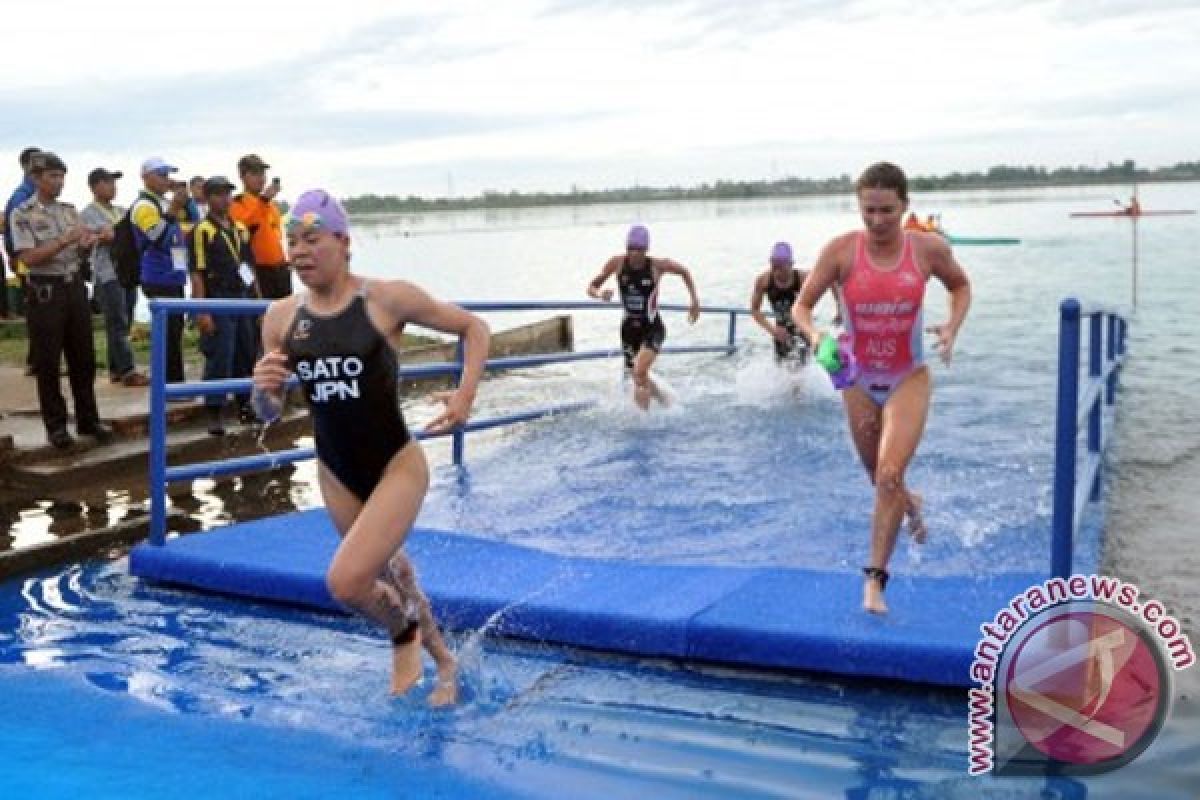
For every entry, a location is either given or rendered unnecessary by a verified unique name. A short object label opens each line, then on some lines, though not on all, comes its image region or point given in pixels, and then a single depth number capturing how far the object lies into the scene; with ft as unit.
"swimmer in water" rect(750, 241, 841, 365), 46.26
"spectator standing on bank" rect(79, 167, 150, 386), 41.32
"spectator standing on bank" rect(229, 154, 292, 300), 39.19
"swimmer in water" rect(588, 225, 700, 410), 42.19
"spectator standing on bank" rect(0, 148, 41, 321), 31.09
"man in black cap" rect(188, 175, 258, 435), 34.68
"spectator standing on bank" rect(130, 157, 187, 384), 35.88
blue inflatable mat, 17.37
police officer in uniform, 30.04
